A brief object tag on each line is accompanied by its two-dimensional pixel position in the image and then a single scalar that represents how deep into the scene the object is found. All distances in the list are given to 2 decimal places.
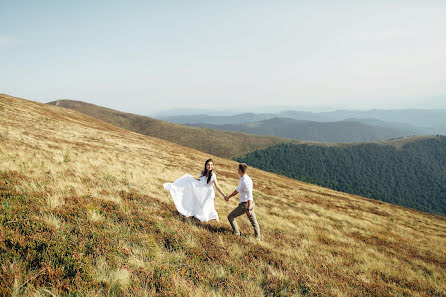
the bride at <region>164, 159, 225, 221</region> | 9.05
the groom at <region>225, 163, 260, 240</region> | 8.27
